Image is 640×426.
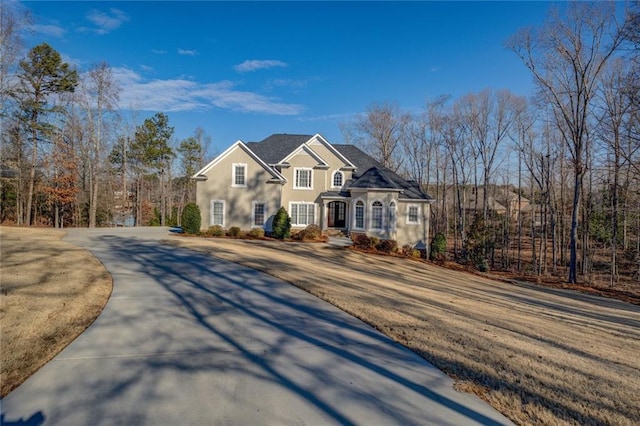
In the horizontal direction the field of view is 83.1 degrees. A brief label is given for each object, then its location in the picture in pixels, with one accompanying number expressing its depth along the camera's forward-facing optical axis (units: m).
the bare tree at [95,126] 31.25
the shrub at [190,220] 21.53
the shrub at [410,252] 21.51
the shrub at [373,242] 21.02
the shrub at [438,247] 22.80
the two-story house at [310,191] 23.27
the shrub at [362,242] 20.89
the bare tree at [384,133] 42.59
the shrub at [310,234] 21.58
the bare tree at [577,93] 19.77
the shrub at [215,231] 21.78
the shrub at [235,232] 21.73
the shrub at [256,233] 21.77
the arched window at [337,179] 26.06
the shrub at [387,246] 21.06
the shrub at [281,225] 21.64
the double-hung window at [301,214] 25.50
